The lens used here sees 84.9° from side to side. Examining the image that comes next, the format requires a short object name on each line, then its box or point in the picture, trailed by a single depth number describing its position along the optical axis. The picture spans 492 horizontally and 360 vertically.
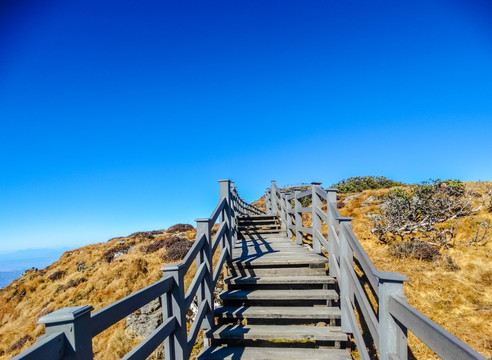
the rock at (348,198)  15.68
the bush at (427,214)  7.10
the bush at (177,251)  10.38
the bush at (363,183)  20.83
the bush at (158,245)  12.04
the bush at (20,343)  7.97
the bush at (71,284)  10.86
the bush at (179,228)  17.20
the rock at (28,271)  14.45
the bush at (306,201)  17.76
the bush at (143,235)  15.64
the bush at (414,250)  5.90
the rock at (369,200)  12.62
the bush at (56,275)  12.64
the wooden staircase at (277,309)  3.77
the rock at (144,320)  6.70
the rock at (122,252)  12.89
